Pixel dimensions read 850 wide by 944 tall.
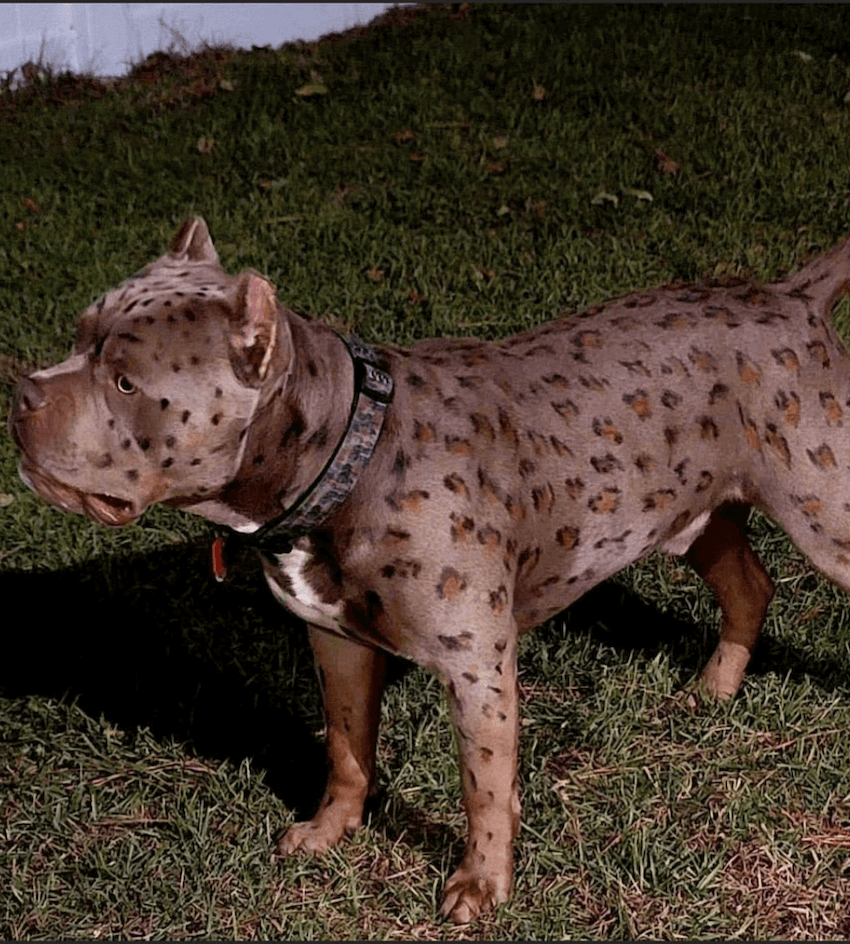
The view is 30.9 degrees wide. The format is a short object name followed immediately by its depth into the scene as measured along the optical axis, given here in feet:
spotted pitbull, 9.65
